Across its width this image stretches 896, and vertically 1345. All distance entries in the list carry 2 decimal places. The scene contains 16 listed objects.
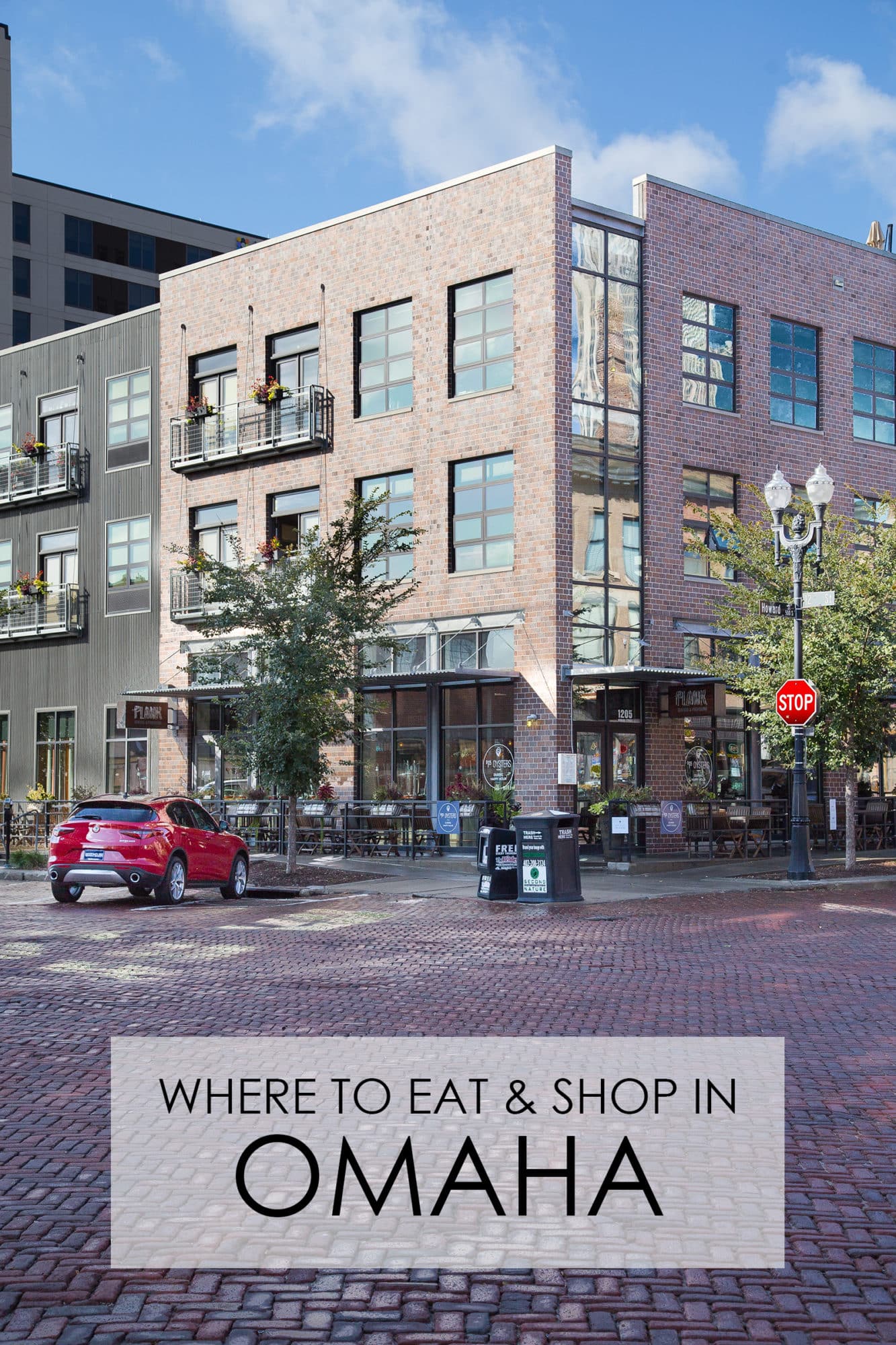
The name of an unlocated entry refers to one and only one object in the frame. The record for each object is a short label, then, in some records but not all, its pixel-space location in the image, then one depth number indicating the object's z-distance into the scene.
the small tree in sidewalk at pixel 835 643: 23.44
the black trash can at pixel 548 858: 19.05
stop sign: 21.52
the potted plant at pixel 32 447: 36.66
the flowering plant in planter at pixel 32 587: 35.94
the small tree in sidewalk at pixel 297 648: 22.89
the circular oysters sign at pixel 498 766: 26.86
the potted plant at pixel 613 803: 24.38
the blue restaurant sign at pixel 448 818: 24.62
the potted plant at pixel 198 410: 32.88
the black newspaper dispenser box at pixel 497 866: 19.28
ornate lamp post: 21.70
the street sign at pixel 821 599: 21.23
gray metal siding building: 34.75
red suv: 18.50
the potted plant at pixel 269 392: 30.95
